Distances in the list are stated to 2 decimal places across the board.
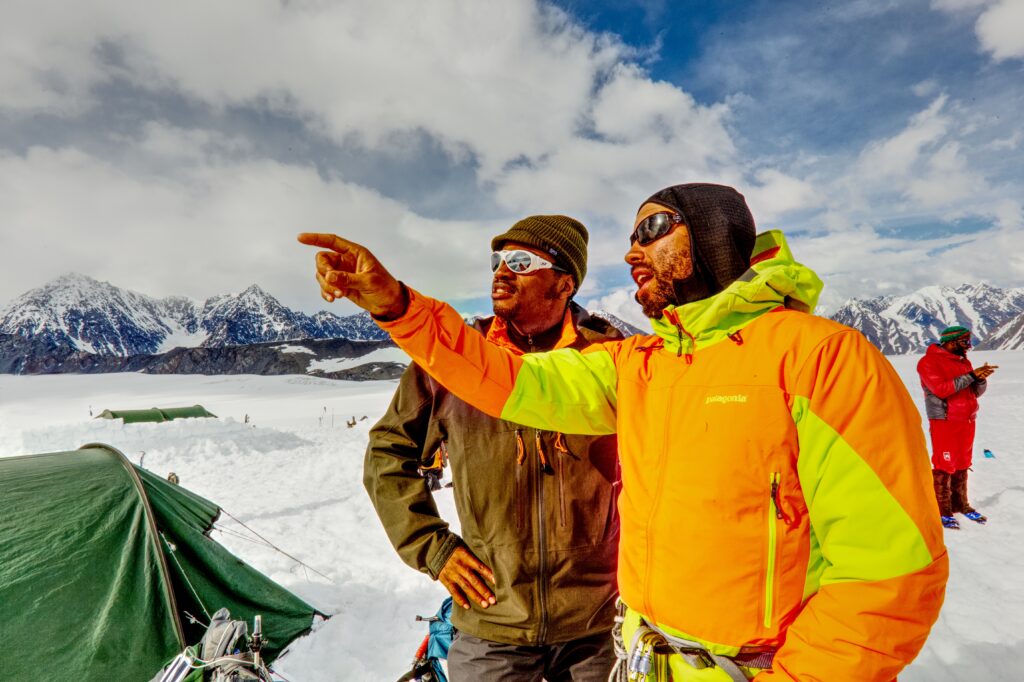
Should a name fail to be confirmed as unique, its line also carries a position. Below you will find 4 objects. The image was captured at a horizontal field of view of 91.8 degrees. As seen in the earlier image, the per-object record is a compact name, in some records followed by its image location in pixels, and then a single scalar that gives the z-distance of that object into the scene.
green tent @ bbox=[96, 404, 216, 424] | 23.49
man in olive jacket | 2.10
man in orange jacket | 1.19
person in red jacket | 6.37
